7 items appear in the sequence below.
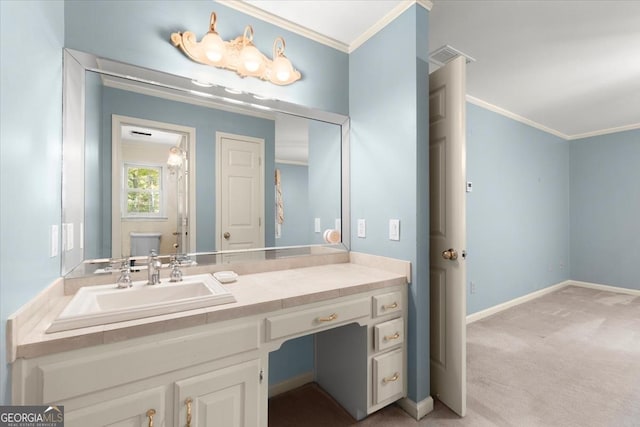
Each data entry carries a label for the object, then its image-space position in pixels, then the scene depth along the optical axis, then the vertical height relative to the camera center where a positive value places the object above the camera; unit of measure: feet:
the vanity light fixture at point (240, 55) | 4.96 +3.03
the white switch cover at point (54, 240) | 3.66 -0.32
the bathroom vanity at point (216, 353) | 2.80 -1.68
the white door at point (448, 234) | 5.41 -0.38
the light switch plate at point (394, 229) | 5.75 -0.29
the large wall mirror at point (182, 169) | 4.44 +0.89
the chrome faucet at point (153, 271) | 4.40 -0.87
